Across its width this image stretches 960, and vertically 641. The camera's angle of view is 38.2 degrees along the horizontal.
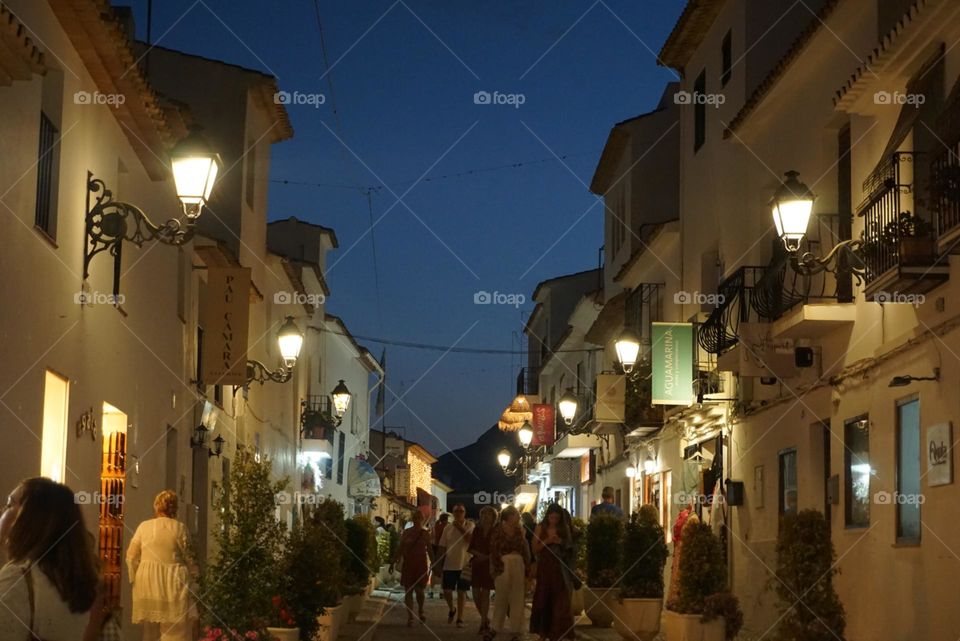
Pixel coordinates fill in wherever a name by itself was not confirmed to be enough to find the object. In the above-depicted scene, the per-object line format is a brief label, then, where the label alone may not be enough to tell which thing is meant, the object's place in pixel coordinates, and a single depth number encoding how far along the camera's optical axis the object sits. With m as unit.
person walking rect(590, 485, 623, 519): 23.41
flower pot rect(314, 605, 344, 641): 15.93
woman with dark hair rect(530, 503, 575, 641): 17.25
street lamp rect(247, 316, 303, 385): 21.03
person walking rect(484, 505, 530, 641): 18.27
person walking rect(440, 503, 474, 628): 23.41
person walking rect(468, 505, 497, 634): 20.39
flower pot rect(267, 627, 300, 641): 13.38
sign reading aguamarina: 22.92
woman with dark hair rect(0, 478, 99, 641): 5.89
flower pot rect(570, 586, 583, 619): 22.91
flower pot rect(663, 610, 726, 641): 15.53
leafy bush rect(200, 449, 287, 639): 12.73
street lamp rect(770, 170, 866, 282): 13.25
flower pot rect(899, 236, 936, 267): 12.20
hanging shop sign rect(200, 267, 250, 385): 19.83
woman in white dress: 12.92
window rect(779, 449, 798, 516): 18.80
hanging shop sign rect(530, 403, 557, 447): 44.72
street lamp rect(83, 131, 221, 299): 11.73
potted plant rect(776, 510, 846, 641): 11.70
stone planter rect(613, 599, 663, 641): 18.67
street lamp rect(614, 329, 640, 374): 23.22
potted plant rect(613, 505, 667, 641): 18.73
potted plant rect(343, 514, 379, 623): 22.17
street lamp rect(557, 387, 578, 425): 32.58
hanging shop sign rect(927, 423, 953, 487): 12.34
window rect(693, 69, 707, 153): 25.08
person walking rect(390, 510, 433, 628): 22.39
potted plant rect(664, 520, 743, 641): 15.91
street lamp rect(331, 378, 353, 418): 28.25
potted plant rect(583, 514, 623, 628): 20.80
